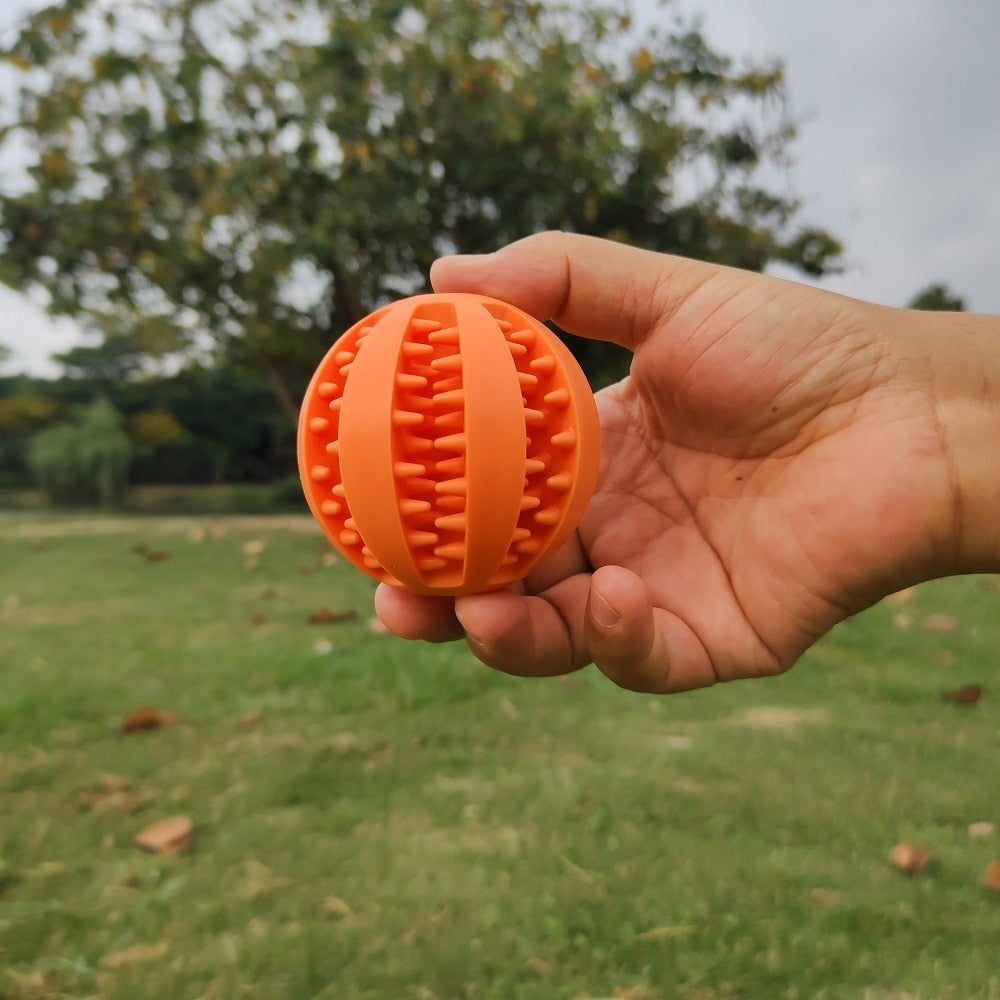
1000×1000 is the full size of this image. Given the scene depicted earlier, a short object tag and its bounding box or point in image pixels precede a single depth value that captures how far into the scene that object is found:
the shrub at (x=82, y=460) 12.71
